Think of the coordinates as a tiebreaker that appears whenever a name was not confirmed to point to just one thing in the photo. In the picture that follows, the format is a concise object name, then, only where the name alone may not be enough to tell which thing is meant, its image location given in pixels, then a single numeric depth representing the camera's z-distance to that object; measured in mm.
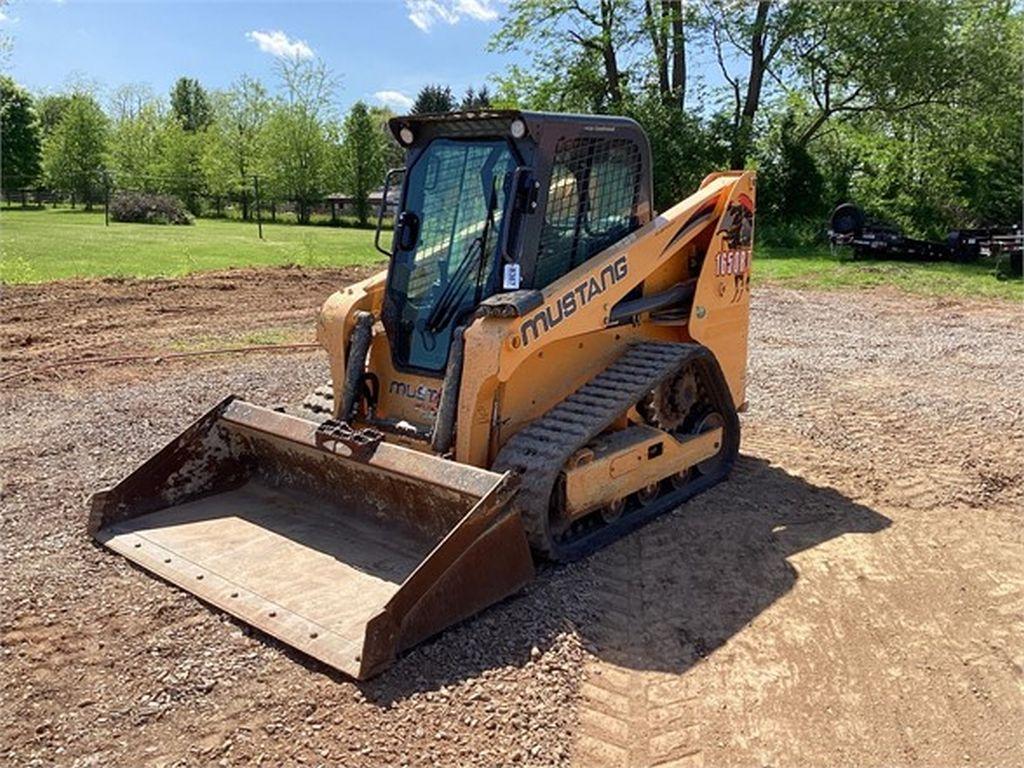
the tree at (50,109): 64631
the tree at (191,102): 81500
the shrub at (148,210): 36031
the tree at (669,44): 25688
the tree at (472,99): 62478
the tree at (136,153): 51469
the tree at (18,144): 49688
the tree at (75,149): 52094
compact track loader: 4254
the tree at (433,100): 63281
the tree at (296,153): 47500
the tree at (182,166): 50562
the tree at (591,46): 26375
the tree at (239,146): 46250
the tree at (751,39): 24328
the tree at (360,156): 48812
